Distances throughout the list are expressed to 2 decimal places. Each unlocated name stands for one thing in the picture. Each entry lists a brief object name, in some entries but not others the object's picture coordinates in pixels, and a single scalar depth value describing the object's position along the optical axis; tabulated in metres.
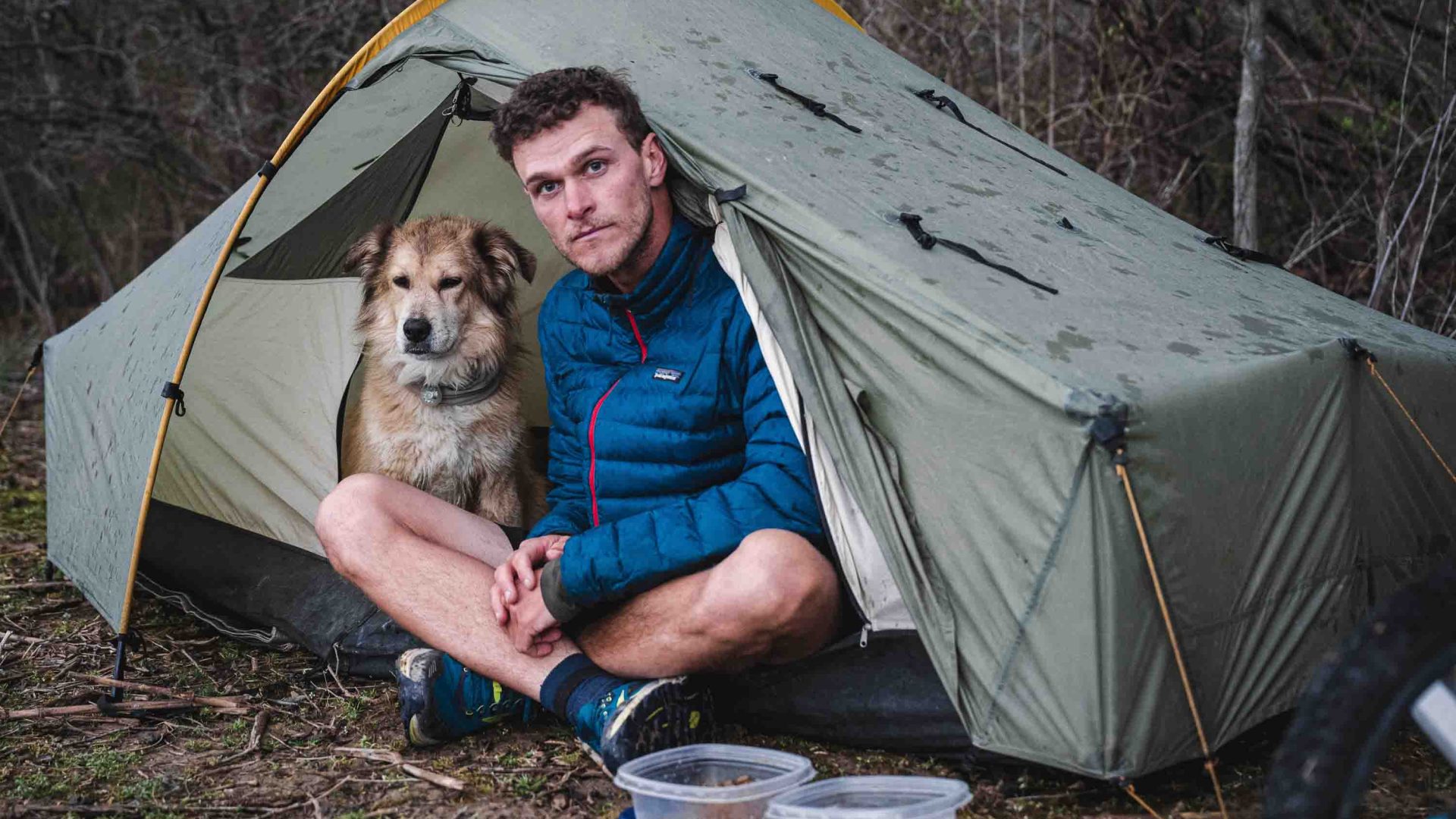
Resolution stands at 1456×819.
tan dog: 3.62
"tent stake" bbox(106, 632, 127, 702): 3.02
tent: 2.10
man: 2.42
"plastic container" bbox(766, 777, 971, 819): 1.97
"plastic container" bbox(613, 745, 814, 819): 2.01
